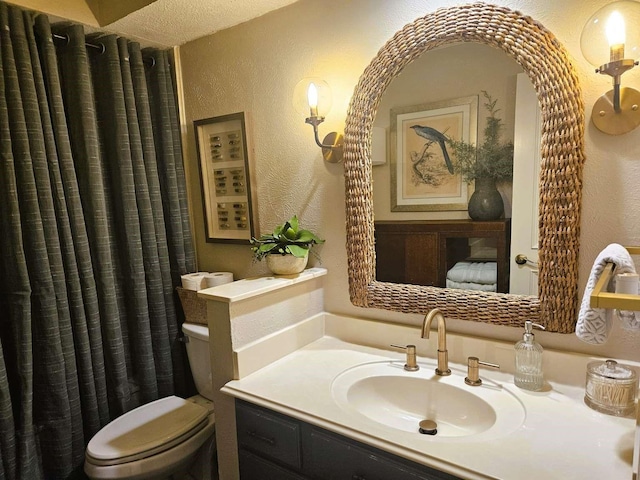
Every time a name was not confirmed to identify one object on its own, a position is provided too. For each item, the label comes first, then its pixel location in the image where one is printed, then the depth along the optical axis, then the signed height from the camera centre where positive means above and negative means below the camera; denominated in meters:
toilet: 1.38 -0.89
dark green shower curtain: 1.41 -0.16
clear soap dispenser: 1.12 -0.52
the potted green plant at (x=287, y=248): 1.45 -0.22
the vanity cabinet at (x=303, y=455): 0.94 -0.70
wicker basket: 1.75 -0.51
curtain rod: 1.54 +0.63
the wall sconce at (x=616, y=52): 0.95 +0.29
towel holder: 0.63 -0.21
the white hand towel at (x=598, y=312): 0.76 -0.27
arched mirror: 1.06 +0.12
